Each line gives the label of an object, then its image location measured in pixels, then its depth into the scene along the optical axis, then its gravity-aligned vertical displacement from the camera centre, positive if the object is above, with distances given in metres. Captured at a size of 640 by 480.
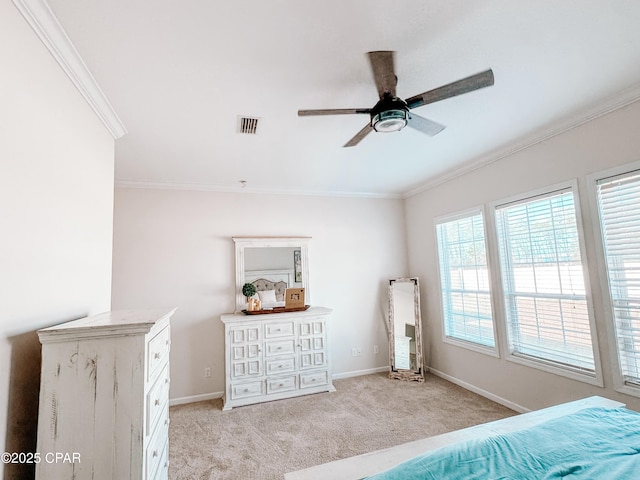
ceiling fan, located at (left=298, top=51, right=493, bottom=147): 1.61 +0.96
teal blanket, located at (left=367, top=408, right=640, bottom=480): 1.19 -0.82
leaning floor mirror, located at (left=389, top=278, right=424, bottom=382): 4.26 -0.89
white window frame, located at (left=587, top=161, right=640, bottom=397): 2.31 -0.12
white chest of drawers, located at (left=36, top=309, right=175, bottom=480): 1.25 -0.51
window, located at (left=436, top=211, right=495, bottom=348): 3.61 -0.18
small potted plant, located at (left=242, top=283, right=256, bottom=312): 3.99 -0.20
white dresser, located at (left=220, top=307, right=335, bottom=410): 3.57 -1.01
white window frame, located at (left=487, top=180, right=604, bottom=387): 2.53 -0.38
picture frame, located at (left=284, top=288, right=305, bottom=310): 4.02 -0.33
